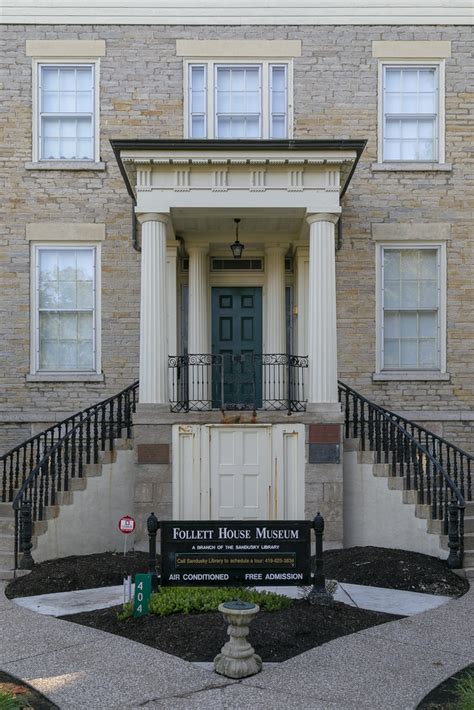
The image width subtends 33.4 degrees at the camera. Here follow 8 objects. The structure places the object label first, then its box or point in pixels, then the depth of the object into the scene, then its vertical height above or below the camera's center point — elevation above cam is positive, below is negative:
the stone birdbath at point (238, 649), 5.99 -2.25
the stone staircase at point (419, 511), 10.21 -2.15
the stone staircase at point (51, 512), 10.05 -2.19
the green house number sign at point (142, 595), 7.33 -2.25
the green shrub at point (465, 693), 5.19 -2.34
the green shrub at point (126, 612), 7.49 -2.46
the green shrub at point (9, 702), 5.18 -2.32
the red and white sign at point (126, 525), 9.00 -1.94
